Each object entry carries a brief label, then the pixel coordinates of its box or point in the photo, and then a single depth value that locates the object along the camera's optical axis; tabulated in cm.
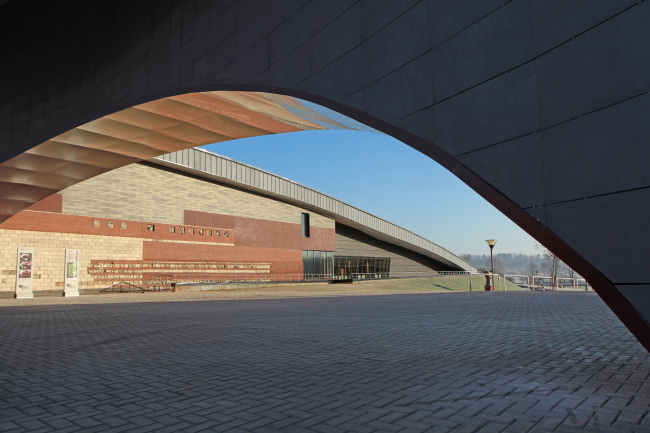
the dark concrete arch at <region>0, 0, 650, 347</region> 336
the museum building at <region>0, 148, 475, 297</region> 2589
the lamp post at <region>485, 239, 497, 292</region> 2895
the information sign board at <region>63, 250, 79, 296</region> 2372
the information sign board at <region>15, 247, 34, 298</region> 2288
